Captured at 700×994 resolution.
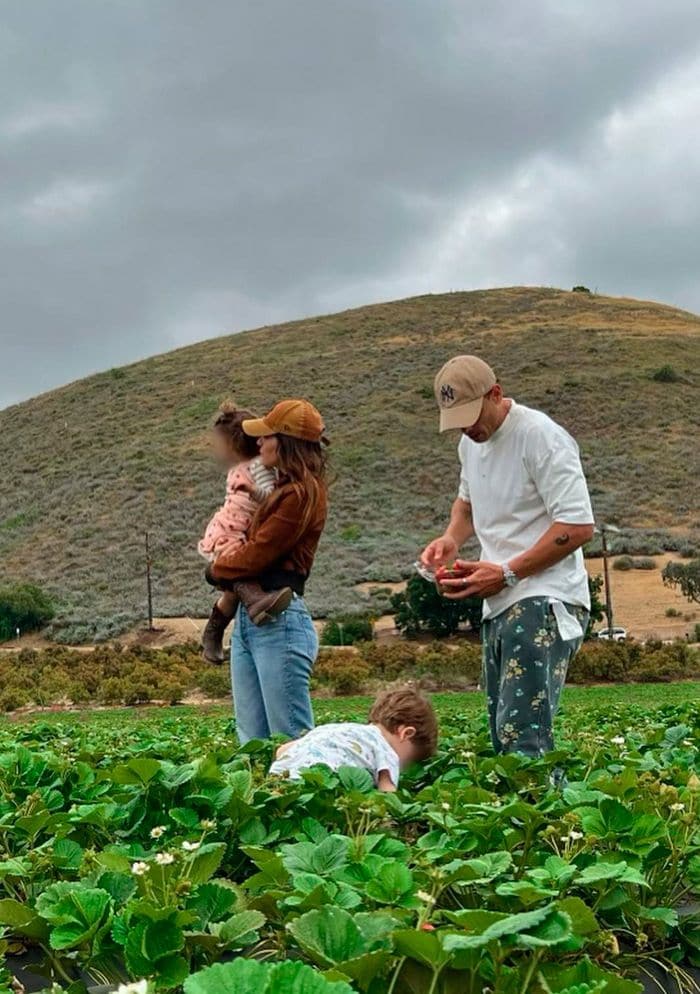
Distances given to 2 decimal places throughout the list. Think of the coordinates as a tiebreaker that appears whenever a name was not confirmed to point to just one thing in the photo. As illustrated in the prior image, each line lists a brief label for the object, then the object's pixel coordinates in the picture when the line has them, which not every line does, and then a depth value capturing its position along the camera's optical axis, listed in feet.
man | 12.08
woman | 13.88
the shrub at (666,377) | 181.57
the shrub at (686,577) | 103.91
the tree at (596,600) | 90.88
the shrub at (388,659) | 70.13
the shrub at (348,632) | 91.40
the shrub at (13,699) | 59.62
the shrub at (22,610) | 108.99
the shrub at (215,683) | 64.95
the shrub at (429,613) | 93.40
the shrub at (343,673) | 64.80
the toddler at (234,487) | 14.78
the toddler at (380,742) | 11.02
